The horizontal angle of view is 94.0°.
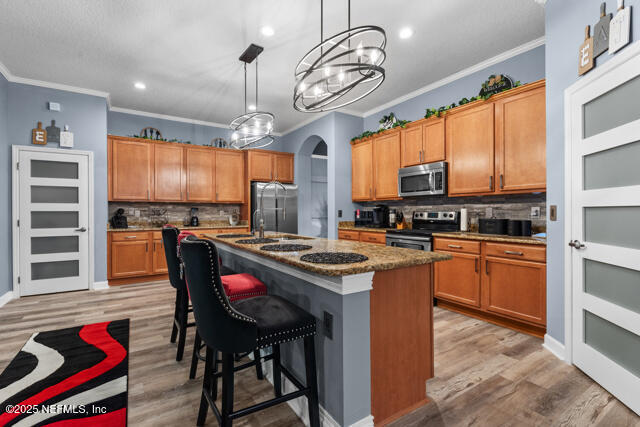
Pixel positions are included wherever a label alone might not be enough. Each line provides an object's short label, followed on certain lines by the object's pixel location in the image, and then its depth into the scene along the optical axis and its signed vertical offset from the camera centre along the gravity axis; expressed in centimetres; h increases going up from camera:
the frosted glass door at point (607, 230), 169 -12
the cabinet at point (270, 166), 588 +96
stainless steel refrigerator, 576 +9
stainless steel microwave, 376 +43
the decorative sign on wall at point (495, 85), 326 +141
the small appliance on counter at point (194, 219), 554 -11
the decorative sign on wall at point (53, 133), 409 +111
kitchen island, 142 -62
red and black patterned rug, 167 -113
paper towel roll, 360 -10
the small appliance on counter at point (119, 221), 487 -13
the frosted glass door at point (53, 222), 402 -11
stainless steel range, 359 -23
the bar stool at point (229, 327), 127 -52
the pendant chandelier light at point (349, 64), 174 +94
